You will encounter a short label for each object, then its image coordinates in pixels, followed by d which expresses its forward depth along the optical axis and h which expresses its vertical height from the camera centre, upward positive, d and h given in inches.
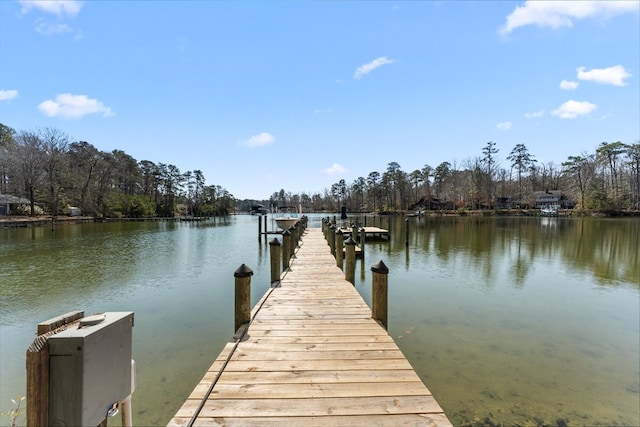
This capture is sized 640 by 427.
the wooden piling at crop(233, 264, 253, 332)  175.8 -48.8
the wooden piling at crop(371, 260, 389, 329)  180.7 -49.8
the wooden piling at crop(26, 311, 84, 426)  43.0 -24.1
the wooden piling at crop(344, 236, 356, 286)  289.1 -50.1
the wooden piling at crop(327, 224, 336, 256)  478.7 -49.2
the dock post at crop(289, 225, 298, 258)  436.1 -33.9
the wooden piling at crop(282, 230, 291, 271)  358.6 -46.6
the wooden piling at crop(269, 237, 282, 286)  281.6 -45.8
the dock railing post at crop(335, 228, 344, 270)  357.7 -46.6
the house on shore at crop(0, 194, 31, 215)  1476.7 +41.1
